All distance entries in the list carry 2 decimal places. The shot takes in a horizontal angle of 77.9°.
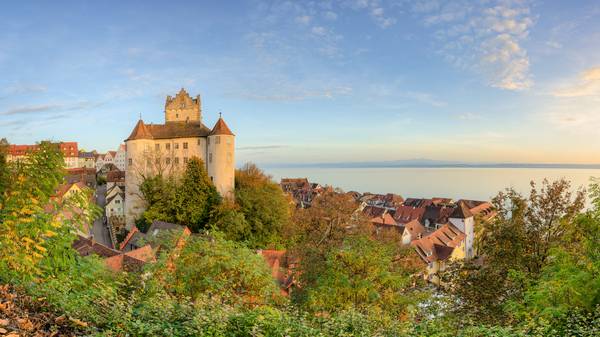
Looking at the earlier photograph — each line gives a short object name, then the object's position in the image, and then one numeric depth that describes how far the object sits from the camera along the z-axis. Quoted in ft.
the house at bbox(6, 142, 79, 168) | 276.08
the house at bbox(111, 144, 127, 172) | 358.55
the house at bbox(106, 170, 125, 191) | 156.60
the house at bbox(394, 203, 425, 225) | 198.23
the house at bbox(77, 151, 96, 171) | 352.90
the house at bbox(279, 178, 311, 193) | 350.07
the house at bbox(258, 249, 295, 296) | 65.52
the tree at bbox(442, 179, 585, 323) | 35.24
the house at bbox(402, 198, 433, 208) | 241.41
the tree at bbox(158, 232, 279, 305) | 31.27
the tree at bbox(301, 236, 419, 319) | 36.50
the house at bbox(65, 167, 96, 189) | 216.51
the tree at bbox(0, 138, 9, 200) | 21.69
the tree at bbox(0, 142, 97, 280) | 19.38
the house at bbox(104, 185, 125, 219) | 143.84
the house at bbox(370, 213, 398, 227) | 148.66
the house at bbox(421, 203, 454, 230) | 181.27
